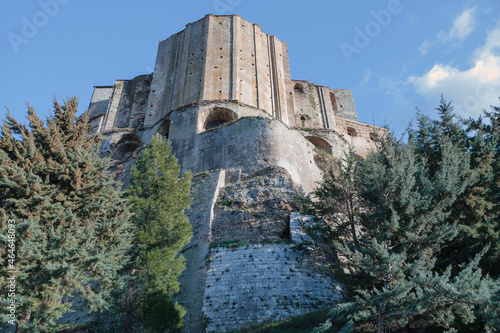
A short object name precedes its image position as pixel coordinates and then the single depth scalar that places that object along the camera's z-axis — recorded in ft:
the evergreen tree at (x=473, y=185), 41.24
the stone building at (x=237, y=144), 47.83
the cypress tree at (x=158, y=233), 39.42
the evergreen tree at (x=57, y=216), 32.99
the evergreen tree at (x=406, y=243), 30.73
